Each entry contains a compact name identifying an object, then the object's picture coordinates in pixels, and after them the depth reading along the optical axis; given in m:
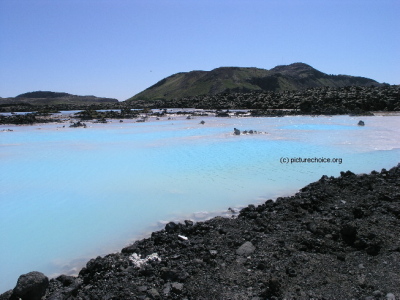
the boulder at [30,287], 3.75
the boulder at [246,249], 4.60
